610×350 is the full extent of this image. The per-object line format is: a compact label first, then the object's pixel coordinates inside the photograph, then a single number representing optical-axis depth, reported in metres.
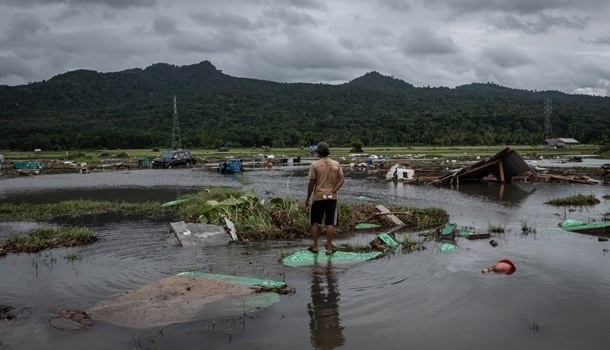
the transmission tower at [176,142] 68.32
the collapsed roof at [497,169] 24.33
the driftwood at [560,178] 24.12
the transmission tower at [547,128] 84.50
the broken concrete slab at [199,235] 10.14
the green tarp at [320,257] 8.41
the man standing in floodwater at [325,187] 8.91
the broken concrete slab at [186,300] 5.91
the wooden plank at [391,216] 12.11
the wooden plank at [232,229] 10.49
